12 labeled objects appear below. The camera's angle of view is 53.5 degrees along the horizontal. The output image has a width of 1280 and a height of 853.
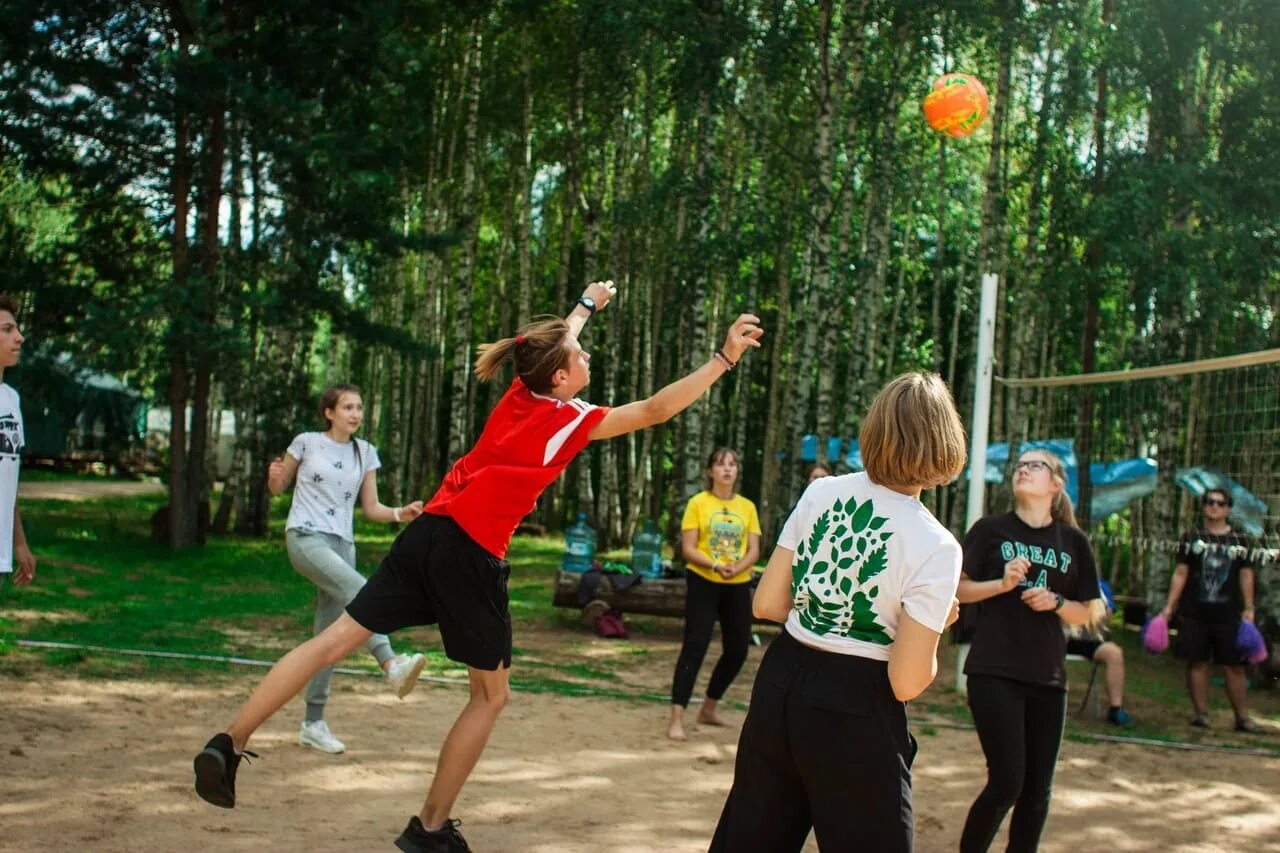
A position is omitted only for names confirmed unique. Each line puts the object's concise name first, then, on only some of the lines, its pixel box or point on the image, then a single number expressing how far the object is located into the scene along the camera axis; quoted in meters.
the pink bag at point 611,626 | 12.68
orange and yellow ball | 10.10
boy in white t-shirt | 5.23
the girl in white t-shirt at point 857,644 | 2.72
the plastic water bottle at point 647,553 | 13.38
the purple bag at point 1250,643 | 9.51
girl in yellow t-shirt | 7.63
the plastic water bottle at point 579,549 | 14.09
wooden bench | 12.70
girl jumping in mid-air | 4.28
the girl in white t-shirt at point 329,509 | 6.14
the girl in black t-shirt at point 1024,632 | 4.41
